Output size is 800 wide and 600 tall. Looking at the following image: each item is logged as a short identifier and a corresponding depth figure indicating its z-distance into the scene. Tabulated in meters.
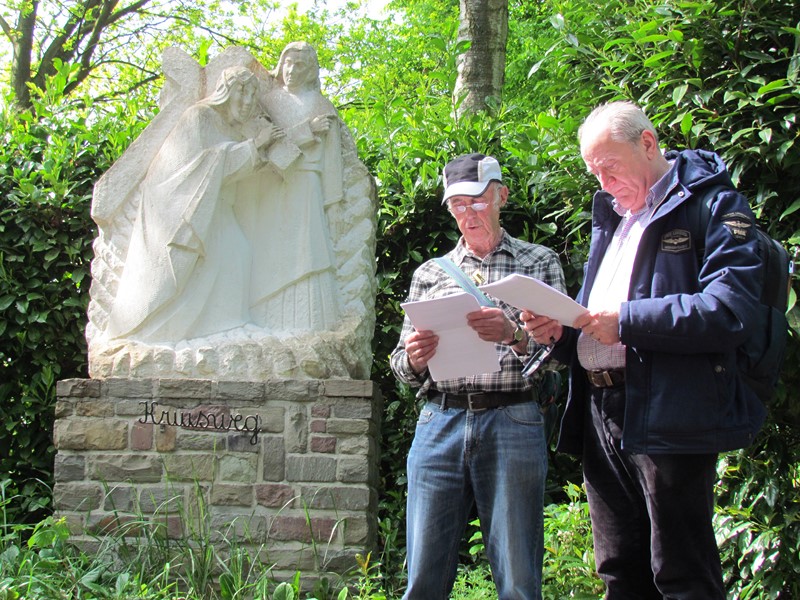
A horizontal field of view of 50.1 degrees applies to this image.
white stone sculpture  4.11
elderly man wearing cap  2.70
